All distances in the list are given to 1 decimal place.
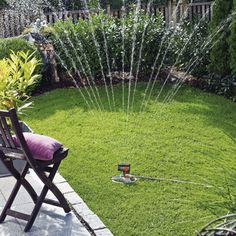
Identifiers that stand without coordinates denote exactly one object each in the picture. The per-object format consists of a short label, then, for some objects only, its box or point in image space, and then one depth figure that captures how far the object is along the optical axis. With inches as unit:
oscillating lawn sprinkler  183.5
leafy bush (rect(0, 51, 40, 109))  184.1
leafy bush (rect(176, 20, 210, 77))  320.2
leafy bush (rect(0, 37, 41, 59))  309.3
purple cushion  149.3
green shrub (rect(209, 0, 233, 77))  304.7
